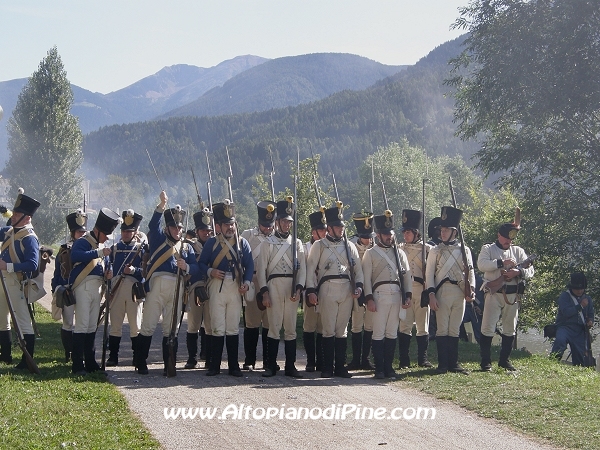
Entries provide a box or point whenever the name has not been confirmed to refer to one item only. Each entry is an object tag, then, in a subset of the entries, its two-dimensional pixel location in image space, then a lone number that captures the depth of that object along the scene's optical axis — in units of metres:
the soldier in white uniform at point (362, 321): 13.12
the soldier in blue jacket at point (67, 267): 12.36
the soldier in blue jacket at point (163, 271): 11.88
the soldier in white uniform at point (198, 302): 12.09
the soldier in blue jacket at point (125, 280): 12.80
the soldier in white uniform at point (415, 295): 13.62
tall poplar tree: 59.66
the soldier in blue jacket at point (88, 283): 11.40
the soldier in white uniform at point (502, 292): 12.91
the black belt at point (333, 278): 12.31
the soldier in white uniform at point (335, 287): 12.31
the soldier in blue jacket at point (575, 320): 15.93
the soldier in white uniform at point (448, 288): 12.79
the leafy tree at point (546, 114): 19.47
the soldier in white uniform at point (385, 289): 12.28
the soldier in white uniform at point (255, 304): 12.46
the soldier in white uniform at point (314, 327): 12.78
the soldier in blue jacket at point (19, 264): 11.68
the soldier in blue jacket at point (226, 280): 11.88
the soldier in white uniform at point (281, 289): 12.15
